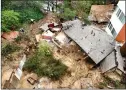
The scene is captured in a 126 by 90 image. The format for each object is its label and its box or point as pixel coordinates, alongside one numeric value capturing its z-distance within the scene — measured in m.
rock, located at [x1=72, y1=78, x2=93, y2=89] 10.85
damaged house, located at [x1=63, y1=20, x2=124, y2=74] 11.37
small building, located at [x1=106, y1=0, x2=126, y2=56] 11.60
